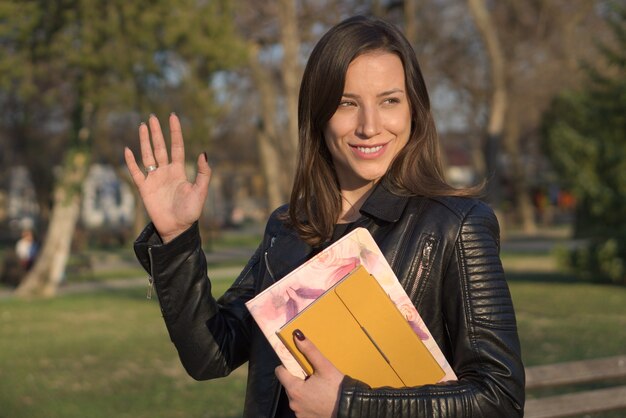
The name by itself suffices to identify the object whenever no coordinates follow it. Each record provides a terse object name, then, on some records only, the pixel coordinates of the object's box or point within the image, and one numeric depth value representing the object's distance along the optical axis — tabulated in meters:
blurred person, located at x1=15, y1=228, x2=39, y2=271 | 22.95
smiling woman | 1.96
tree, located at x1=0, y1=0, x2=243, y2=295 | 18.48
